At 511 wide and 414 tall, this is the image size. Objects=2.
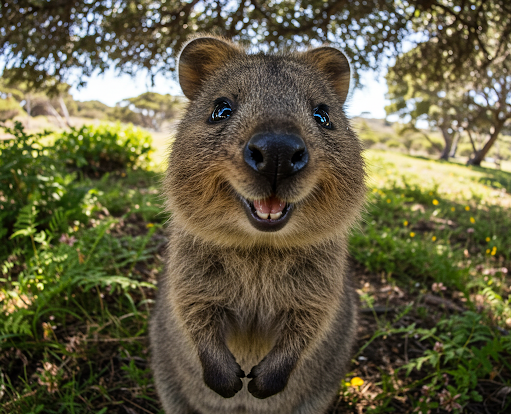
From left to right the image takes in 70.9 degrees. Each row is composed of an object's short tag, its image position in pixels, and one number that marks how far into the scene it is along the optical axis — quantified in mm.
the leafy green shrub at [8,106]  22039
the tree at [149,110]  37906
